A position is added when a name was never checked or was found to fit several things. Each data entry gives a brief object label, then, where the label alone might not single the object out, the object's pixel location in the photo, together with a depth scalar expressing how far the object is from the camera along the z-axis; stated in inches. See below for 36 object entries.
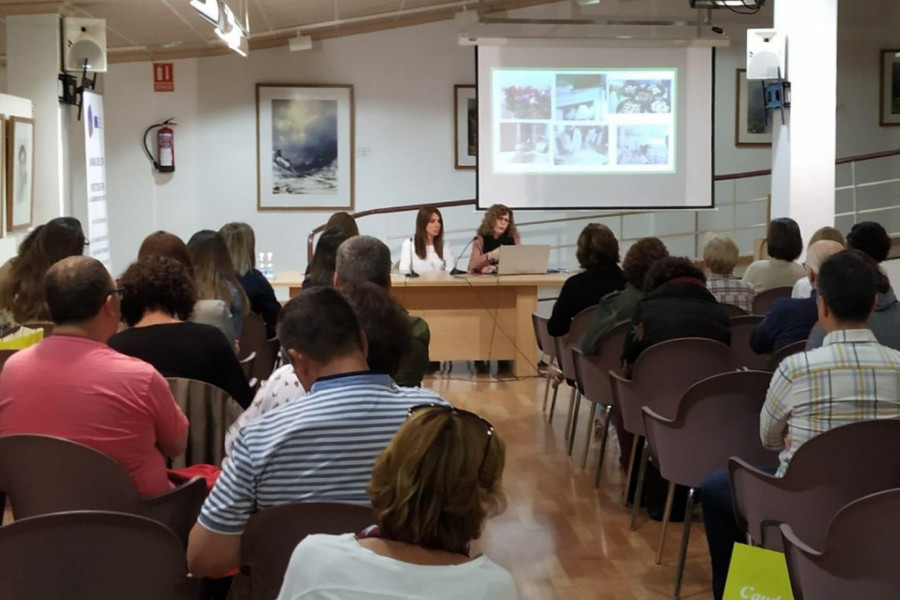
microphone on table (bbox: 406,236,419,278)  339.9
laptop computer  326.6
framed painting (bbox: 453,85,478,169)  457.7
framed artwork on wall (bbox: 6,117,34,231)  307.3
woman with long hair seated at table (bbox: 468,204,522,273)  338.6
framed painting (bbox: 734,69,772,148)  459.8
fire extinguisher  445.1
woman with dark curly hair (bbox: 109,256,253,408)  138.3
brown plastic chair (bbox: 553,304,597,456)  237.1
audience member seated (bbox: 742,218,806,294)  249.6
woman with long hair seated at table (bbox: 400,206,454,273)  350.6
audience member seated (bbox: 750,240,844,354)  179.2
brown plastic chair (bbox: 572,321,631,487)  208.5
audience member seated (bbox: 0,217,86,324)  197.3
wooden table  329.1
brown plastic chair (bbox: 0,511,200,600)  83.8
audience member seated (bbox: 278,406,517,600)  63.2
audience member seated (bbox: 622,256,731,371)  189.6
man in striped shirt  91.5
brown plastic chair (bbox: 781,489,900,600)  89.8
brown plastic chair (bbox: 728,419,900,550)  112.0
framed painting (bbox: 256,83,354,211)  453.1
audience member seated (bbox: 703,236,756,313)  232.8
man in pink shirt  112.9
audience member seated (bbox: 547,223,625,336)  244.8
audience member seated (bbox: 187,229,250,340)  201.2
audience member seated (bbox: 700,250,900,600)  118.1
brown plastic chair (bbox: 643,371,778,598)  146.8
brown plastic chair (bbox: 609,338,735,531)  175.3
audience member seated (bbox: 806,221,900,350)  154.2
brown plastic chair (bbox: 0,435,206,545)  105.7
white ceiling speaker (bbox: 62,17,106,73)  335.0
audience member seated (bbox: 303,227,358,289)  213.0
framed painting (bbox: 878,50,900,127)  460.4
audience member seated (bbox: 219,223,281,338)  238.5
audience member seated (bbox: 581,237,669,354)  212.2
